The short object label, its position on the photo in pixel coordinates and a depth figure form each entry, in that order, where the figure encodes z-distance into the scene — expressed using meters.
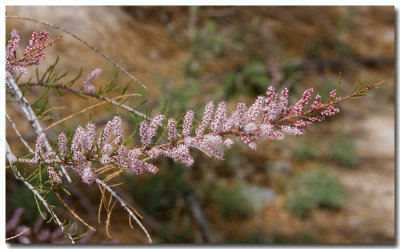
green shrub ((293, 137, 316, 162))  3.43
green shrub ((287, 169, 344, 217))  2.94
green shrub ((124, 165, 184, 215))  2.47
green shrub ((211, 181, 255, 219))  2.77
